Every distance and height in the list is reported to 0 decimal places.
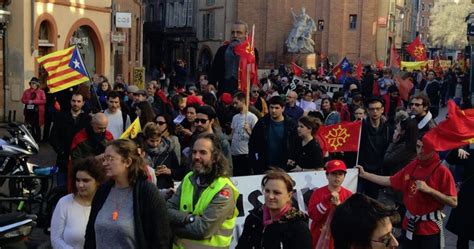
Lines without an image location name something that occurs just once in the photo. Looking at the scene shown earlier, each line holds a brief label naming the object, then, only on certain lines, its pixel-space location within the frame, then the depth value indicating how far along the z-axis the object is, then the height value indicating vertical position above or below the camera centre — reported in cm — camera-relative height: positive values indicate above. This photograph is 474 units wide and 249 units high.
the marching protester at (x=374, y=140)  930 -116
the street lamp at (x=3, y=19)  1920 +56
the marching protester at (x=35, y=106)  1611 -148
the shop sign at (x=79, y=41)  2320 +4
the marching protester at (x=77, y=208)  549 -130
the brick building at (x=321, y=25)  5122 +185
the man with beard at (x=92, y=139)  804 -111
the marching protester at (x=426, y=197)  623 -127
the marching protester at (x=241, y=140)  1001 -130
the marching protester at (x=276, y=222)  461 -116
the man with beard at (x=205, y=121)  809 -85
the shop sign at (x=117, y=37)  2511 +22
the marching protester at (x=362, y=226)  313 -78
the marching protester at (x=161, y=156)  726 -119
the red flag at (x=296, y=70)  2723 -80
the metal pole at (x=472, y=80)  2389 -84
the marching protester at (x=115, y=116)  999 -105
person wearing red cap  612 -127
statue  4838 +93
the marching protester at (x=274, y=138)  878 -112
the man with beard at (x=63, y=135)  891 -118
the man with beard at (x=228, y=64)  1312 -33
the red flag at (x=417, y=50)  3062 +14
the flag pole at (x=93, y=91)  1171 -84
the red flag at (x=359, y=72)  2776 -83
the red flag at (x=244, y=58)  1270 -19
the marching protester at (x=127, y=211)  479 -114
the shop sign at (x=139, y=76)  2403 -110
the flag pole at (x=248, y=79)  1028 -50
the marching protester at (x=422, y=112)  898 -75
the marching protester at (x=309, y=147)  817 -113
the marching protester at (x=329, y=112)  1171 -109
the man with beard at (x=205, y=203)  510 -115
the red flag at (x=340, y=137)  874 -107
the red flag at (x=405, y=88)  1627 -80
